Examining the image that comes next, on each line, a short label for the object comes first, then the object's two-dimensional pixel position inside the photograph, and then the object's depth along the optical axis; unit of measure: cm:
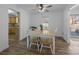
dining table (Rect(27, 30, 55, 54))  99
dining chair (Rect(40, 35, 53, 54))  101
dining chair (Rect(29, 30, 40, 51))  102
